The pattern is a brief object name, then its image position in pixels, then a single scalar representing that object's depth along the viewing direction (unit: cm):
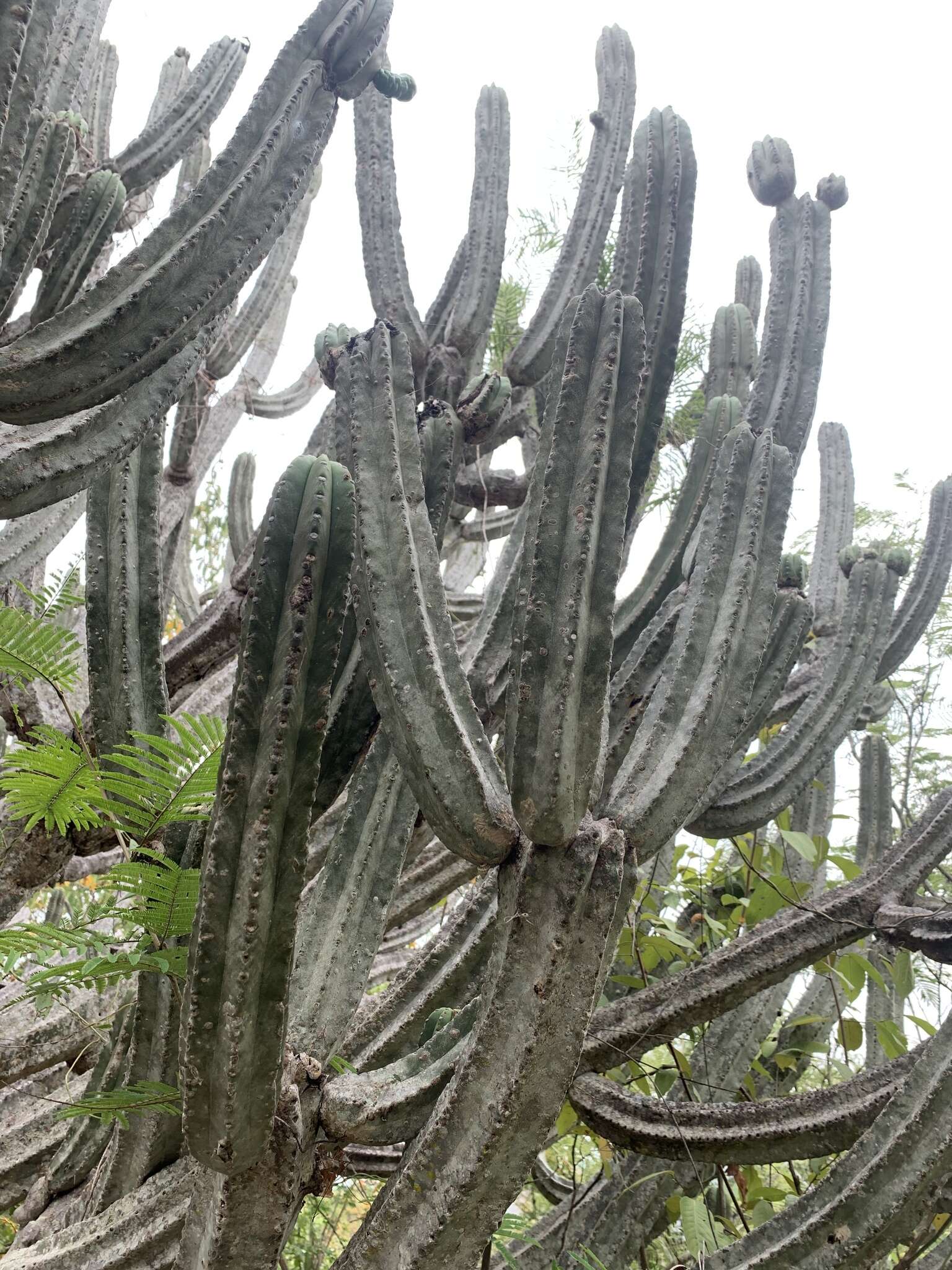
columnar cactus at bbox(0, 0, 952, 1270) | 122
